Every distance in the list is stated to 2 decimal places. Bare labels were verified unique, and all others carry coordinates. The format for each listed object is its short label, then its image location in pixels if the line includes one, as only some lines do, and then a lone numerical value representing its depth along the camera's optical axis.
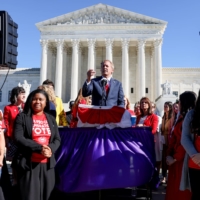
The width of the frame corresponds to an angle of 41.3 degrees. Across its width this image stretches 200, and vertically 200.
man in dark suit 5.59
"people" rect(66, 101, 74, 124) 9.70
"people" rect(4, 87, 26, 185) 6.56
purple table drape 4.84
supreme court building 42.09
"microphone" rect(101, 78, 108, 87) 5.70
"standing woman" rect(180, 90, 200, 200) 3.48
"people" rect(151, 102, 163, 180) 7.40
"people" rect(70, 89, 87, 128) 6.25
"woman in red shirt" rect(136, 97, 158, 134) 7.26
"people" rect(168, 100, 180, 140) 6.71
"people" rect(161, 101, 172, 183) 8.31
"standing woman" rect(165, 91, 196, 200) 4.77
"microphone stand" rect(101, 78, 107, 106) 5.66
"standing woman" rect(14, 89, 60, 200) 4.43
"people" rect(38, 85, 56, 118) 6.21
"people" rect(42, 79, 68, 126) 6.72
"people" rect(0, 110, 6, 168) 4.20
